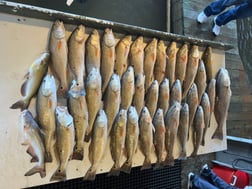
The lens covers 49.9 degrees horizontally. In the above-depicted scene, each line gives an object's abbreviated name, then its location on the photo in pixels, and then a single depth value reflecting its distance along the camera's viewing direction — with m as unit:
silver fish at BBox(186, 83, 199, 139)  1.96
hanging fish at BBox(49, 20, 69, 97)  1.41
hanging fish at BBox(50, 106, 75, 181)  1.36
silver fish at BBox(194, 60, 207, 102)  2.02
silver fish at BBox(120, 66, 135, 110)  1.60
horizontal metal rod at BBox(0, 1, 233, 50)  1.31
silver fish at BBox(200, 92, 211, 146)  2.01
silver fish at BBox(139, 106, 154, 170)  1.68
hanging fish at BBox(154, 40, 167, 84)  1.80
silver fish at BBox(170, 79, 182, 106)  1.86
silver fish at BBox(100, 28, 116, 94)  1.53
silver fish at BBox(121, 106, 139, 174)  1.61
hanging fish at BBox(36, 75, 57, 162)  1.35
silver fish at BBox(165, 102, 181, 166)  1.81
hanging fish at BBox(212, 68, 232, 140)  2.11
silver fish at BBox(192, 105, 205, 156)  1.97
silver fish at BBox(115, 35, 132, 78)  1.61
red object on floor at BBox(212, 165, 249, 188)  2.23
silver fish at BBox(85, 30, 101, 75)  1.49
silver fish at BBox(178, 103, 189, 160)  1.89
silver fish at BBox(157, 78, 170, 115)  1.79
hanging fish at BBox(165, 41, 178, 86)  1.86
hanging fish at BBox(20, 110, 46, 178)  1.33
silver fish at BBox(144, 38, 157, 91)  1.74
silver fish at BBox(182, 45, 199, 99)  1.96
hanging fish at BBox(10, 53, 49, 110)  1.34
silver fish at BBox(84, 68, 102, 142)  1.46
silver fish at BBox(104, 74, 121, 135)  1.54
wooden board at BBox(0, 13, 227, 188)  1.30
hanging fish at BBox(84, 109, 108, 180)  1.48
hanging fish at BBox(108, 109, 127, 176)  1.56
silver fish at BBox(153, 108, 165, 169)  1.76
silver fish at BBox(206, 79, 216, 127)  2.08
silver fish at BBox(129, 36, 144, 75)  1.67
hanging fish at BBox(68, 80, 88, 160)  1.41
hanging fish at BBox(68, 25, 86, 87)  1.44
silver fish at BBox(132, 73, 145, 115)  1.66
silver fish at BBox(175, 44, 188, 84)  1.92
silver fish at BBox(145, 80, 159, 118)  1.74
